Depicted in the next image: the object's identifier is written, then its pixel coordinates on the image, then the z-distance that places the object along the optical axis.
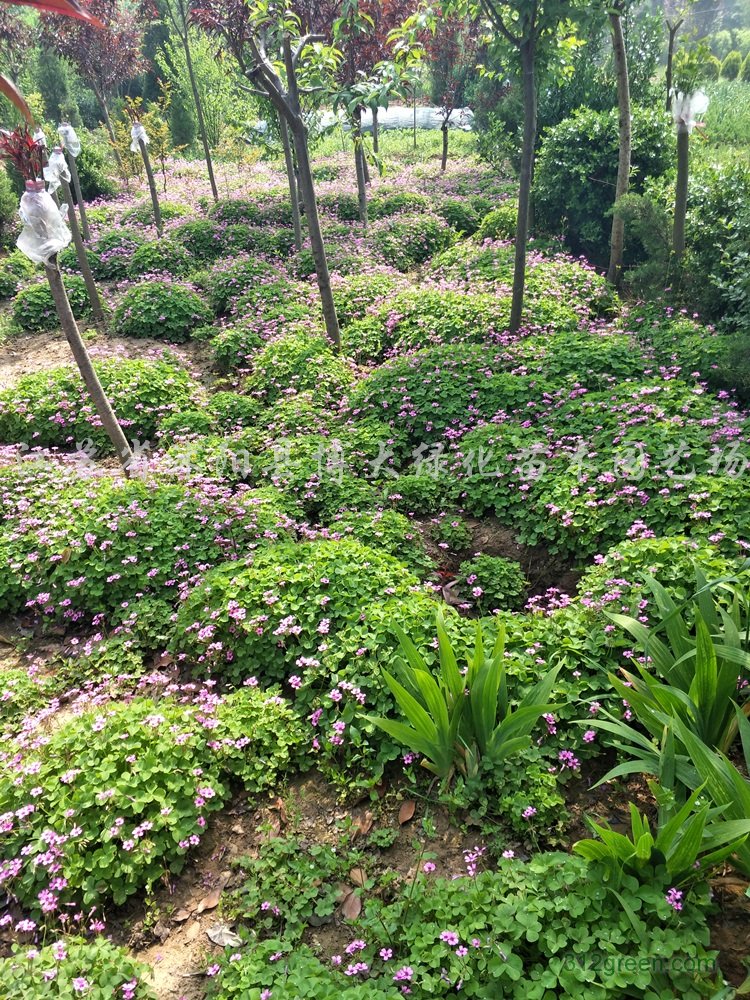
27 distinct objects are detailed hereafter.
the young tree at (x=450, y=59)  19.53
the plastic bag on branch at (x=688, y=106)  6.31
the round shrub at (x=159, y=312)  8.48
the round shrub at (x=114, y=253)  11.20
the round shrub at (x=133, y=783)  2.55
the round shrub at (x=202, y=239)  11.70
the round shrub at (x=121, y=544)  4.26
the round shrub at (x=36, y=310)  9.33
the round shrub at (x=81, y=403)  6.30
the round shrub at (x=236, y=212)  13.38
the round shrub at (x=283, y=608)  3.46
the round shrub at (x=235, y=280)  9.24
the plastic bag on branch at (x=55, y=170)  4.36
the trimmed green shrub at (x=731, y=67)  33.20
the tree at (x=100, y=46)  16.23
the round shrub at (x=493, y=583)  3.97
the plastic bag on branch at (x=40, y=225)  4.23
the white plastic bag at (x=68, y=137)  7.72
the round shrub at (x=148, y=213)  14.13
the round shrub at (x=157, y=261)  10.68
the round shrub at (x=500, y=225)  10.80
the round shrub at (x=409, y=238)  10.89
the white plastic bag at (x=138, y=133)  10.42
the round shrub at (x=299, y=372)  6.52
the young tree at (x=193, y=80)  12.70
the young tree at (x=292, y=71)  6.01
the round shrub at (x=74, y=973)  2.10
